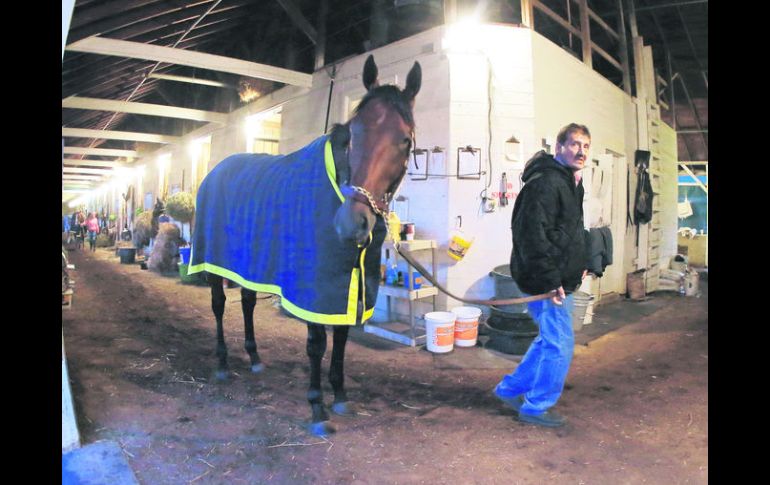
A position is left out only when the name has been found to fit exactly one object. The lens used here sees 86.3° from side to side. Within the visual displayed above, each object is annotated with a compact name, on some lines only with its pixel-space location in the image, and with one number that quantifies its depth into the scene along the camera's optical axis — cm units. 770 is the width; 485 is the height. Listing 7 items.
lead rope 160
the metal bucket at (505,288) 244
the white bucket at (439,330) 252
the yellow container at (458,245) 232
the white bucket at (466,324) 261
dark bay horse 164
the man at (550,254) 198
